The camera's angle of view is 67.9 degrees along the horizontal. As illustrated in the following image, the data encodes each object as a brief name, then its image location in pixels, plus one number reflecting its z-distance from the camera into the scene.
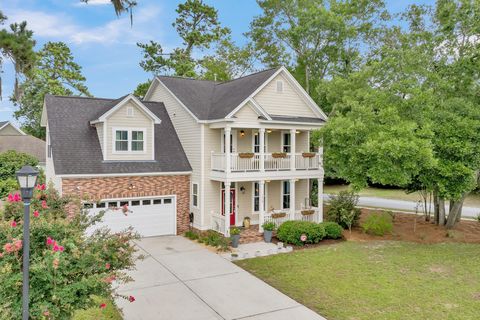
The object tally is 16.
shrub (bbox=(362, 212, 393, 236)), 17.12
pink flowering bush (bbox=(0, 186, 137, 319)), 5.55
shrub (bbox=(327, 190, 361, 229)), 17.81
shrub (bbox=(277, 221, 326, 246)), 15.59
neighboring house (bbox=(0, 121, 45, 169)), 36.44
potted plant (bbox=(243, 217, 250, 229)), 17.86
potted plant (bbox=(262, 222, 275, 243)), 16.03
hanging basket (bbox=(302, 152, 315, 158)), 18.41
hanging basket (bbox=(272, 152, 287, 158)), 17.30
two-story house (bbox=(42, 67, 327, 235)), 16.09
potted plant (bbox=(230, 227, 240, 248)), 15.20
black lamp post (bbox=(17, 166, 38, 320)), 5.41
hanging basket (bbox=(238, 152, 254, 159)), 16.52
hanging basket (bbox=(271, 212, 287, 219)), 17.08
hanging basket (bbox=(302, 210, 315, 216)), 17.94
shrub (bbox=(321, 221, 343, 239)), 16.41
